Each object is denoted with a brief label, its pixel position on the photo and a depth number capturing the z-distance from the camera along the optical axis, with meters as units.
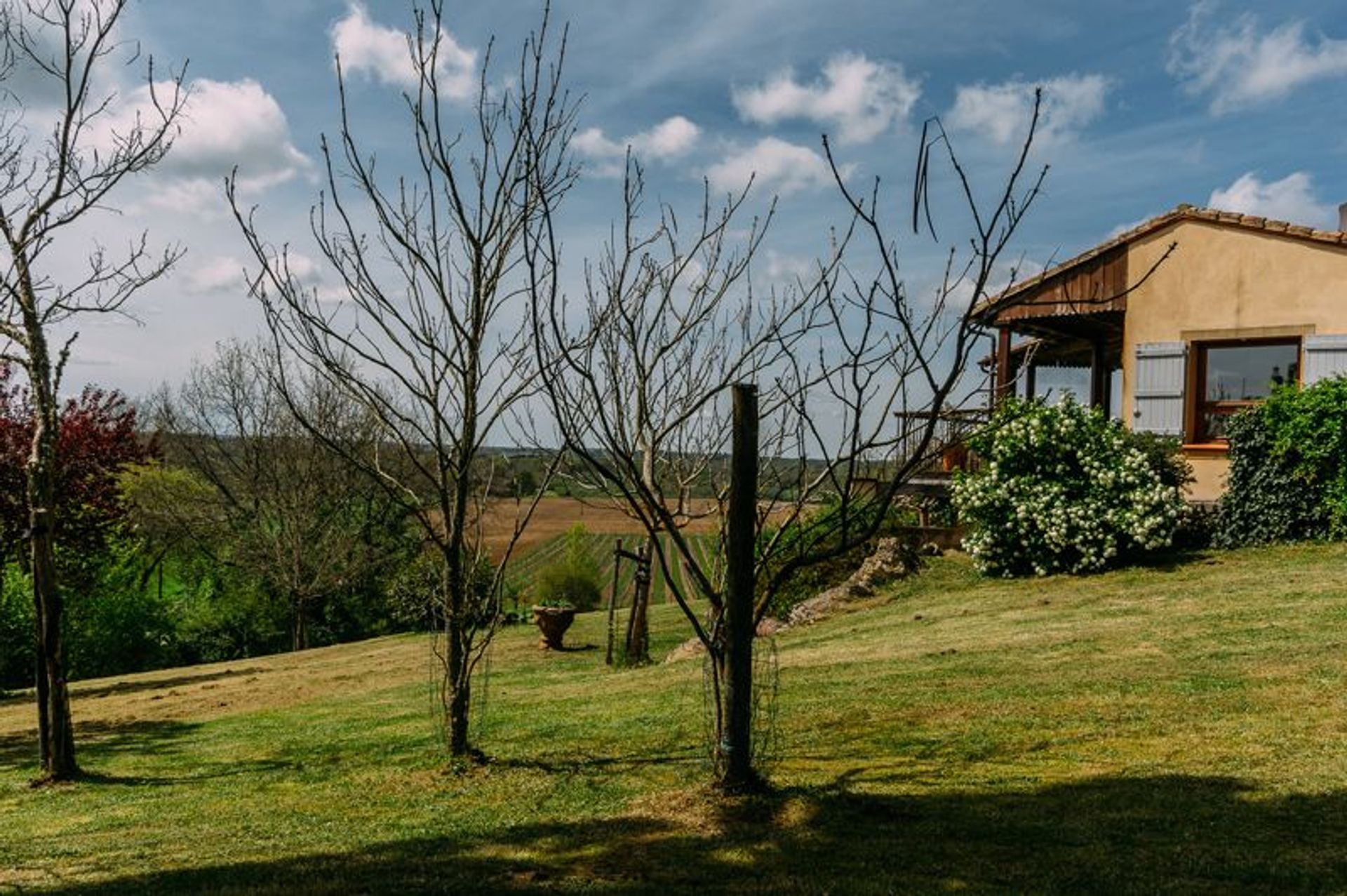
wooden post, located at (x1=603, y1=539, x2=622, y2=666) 14.63
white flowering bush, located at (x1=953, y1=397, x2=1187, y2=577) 13.79
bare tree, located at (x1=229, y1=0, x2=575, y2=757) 6.94
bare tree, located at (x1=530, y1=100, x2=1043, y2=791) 4.64
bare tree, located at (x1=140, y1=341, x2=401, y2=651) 28.95
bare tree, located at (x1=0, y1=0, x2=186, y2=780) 8.95
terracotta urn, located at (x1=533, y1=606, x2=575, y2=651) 16.88
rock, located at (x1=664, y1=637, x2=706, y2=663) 13.67
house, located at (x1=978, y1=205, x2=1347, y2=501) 15.12
